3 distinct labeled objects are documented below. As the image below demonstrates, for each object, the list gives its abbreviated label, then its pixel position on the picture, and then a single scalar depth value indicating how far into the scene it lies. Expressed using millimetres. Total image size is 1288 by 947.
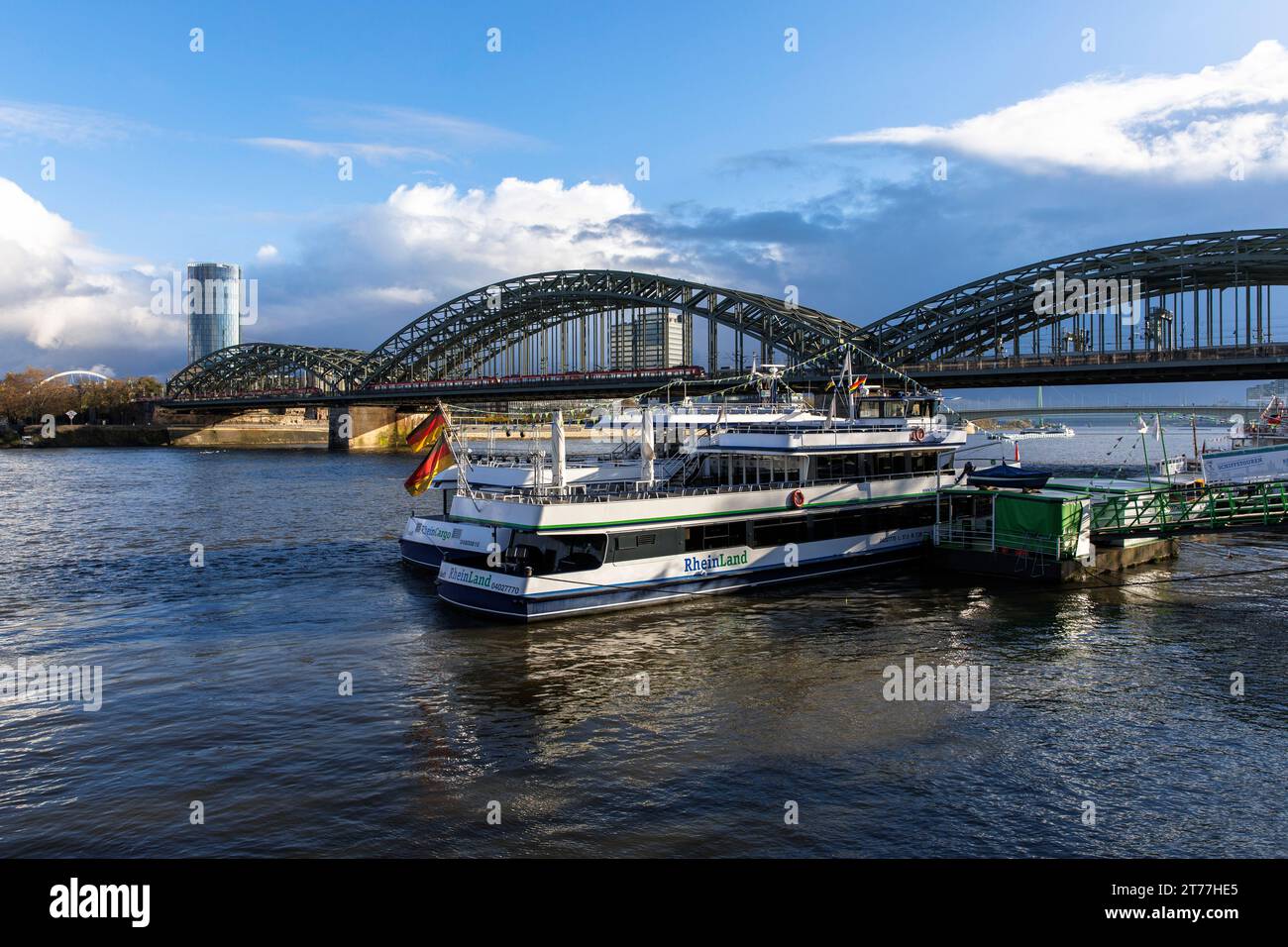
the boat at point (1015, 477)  42281
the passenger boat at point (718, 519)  30672
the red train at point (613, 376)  124819
